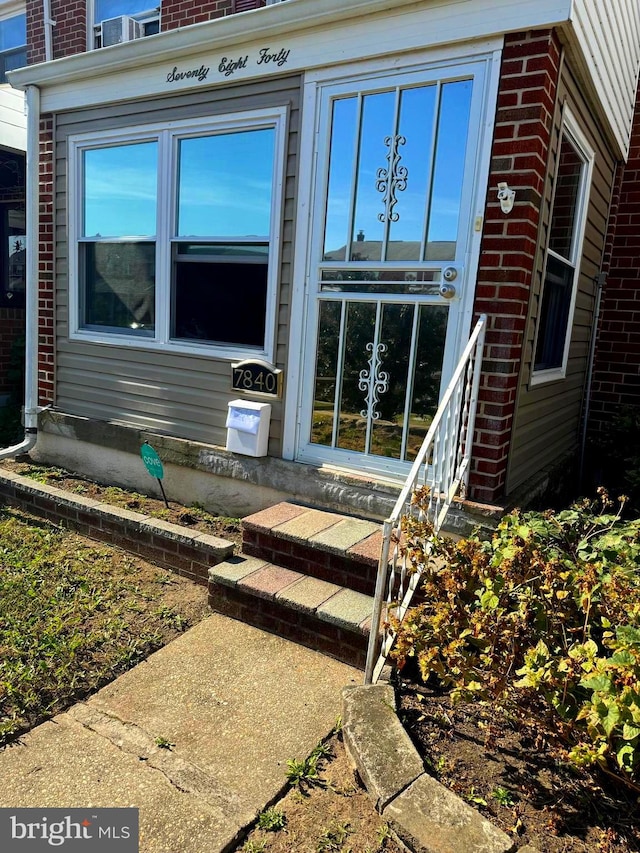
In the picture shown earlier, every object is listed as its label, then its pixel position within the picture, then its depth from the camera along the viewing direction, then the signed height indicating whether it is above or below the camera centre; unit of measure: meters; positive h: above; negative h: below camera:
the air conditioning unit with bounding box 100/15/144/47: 5.00 +2.27
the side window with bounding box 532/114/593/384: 4.09 +0.56
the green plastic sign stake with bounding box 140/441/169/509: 4.35 -1.06
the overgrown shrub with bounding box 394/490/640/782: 1.90 -1.05
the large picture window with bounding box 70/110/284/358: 4.21 +0.57
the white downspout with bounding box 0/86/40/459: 5.22 +0.18
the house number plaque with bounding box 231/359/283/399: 4.15 -0.41
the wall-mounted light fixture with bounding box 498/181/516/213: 3.18 +0.71
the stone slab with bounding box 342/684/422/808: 2.05 -1.47
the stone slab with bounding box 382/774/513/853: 1.83 -1.50
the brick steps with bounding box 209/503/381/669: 3.03 -1.40
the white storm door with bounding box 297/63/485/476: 3.44 +0.39
